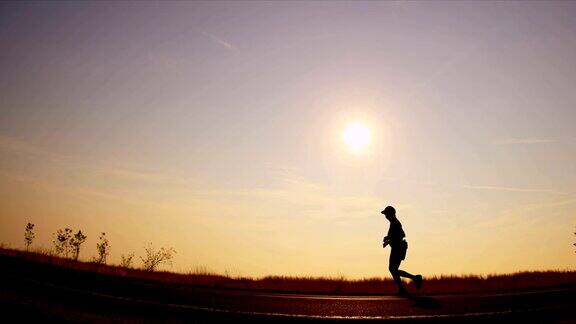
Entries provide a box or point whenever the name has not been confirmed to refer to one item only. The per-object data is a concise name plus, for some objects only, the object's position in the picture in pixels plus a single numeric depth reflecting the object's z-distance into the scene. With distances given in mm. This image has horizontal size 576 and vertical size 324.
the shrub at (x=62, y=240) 27359
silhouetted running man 9373
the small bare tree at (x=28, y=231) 29234
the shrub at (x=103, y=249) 26045
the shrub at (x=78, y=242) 27156
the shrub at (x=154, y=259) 22858
